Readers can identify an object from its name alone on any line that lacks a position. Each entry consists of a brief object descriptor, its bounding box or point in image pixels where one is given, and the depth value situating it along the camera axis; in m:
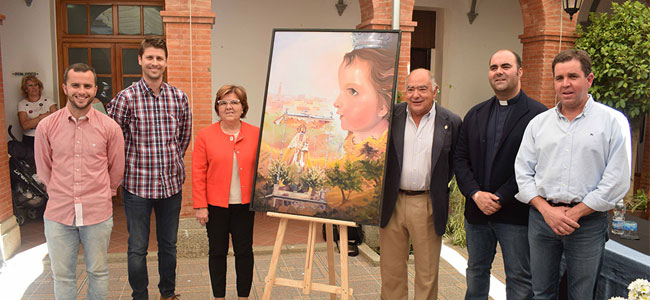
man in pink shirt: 3.14
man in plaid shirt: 3.57
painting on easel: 3.32
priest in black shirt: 3.11
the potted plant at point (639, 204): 7.56
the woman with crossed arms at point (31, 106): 6.77
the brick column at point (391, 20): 5.99
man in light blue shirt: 2.65
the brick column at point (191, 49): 5.21
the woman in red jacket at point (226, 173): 3.54
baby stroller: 6.59
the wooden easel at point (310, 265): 3.35
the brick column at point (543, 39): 6.75
